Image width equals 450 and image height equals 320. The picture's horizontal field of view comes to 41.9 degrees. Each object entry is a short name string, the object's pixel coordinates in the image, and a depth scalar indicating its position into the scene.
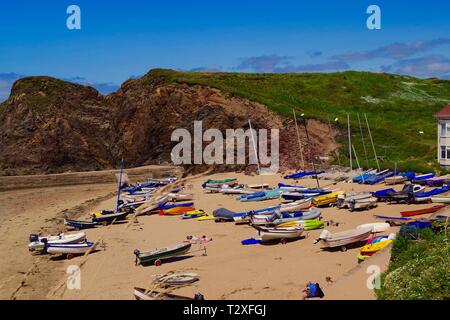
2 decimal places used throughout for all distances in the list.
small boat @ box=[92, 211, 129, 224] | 37.81
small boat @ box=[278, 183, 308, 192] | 42.84
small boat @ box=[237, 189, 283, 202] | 42.78
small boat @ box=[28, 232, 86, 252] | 30.02
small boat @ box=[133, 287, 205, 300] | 19.24
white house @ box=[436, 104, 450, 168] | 47.06
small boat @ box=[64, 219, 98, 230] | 36.75
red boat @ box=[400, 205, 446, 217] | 30.33
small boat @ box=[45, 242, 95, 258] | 29.31
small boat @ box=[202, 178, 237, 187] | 50.09
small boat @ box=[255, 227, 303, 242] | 28.06
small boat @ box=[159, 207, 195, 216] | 40.12
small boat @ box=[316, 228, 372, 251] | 25.47
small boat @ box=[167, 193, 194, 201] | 44.32
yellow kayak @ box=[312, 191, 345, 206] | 37.44
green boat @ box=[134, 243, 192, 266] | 26.14
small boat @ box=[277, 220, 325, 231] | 30.14
